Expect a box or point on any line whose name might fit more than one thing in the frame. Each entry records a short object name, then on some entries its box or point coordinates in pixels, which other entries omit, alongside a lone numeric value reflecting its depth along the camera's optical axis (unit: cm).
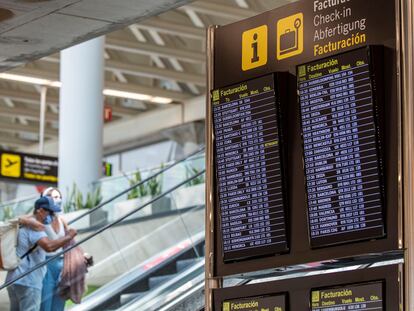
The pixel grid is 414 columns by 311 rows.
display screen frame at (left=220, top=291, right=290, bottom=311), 627
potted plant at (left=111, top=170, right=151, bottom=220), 1672
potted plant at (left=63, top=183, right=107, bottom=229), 1909
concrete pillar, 2139
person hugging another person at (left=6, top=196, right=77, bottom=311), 1088
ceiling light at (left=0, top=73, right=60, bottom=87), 3250
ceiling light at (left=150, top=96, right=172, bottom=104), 3712
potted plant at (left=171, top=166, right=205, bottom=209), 1367
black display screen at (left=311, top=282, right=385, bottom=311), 577
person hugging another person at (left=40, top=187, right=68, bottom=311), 1098
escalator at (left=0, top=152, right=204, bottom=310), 1238
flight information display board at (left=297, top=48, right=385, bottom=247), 589
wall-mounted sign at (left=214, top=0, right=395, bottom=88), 611
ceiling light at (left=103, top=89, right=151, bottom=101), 3578
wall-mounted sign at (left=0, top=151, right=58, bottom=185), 2705
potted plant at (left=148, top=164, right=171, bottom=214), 1330
